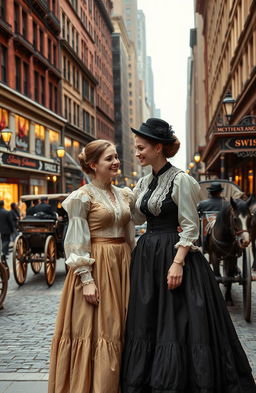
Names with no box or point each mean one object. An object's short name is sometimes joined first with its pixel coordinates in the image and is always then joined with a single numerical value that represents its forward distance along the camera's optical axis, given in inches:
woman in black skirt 128.3
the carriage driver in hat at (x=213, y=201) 374.6
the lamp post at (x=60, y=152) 934.7
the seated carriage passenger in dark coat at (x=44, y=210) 456.6
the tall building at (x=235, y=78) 540.7
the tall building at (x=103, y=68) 2496.3
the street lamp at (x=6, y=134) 721.6
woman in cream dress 134.7
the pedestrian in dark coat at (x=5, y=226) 639.1
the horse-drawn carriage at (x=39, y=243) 406.9
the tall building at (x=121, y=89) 4015.8
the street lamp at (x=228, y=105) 617.6
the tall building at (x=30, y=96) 1069.1
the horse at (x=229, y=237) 254.8
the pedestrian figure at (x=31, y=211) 493.1
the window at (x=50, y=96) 1472.7
